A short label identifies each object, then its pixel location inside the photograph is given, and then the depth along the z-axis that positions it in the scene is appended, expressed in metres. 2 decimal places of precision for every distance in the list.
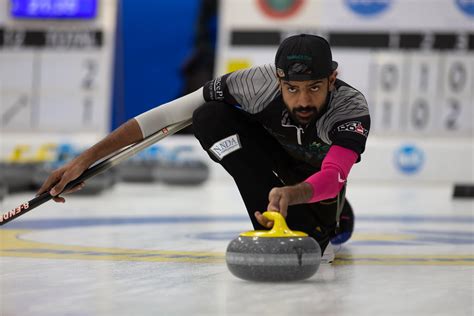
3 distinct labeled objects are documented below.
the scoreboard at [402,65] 19.87
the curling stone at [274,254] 4.47
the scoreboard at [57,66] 21.05
